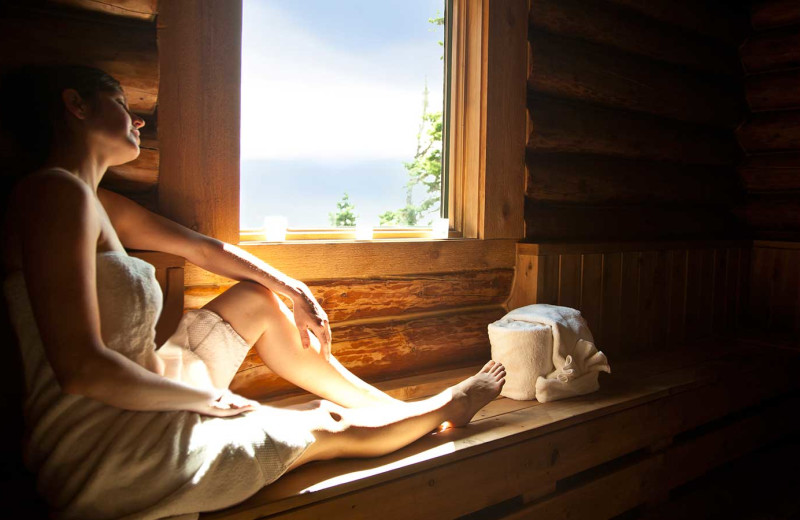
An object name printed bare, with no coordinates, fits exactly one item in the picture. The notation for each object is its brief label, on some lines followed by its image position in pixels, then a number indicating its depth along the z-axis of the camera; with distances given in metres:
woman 1.19
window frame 1.80
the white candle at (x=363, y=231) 2.33
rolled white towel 2.25
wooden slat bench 1.57
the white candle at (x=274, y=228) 2.11
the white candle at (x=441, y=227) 2.54
